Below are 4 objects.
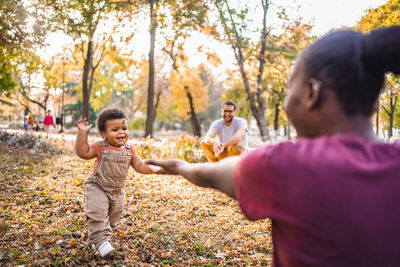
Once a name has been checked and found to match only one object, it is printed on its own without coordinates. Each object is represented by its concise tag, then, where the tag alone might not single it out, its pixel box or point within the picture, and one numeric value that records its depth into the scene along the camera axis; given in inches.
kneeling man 292.6
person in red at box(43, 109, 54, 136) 789.7
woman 36.9
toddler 153.6
